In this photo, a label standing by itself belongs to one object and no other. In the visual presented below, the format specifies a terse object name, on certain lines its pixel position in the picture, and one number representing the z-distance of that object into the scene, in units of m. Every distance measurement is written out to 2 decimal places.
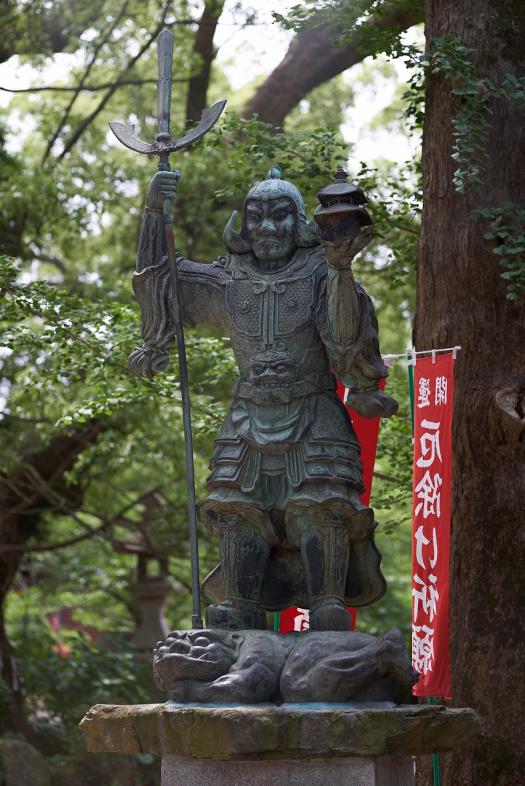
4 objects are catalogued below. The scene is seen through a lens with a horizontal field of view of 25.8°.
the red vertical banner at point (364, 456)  7.25
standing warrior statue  4.85
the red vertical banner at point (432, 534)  6.60
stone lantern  15.17
